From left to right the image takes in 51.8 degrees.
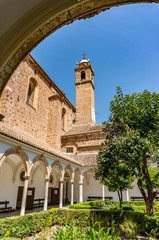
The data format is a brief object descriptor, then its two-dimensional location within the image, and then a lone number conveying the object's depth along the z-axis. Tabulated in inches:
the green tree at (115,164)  284.3
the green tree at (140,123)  303.3
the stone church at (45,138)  466.0
